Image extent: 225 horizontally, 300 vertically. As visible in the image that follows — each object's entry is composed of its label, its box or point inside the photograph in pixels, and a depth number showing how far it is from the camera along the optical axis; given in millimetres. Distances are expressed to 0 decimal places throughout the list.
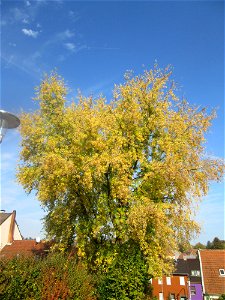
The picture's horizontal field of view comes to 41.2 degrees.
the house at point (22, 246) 40438
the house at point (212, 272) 44875
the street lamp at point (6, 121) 8008
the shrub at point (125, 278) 14977
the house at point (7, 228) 44969
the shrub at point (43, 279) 9461
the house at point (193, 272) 49812
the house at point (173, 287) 51172
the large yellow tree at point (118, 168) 16922
